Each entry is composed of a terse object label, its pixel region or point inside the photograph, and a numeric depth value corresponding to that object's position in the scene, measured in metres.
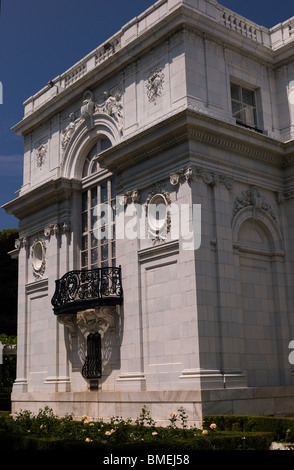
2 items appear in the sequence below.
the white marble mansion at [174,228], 19.36
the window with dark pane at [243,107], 22.94
